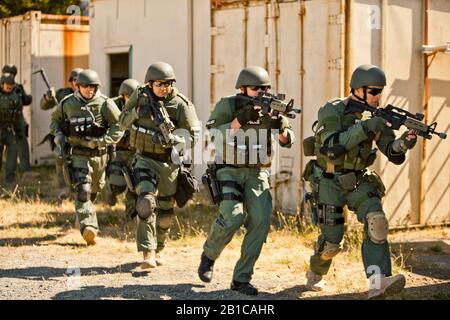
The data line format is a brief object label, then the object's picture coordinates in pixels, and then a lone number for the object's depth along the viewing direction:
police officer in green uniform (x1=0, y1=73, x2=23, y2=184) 14.03
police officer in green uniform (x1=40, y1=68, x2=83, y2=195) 12.57
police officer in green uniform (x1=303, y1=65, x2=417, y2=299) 6.59
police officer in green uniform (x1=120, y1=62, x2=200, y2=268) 8.02
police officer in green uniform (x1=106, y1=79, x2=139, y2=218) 10.70
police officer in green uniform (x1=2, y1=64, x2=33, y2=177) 14.30
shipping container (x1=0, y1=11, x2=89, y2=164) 15.78
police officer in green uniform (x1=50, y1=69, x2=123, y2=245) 9.45
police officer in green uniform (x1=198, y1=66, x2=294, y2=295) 7.00
